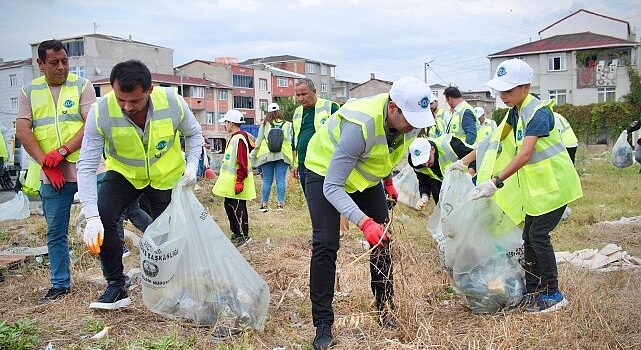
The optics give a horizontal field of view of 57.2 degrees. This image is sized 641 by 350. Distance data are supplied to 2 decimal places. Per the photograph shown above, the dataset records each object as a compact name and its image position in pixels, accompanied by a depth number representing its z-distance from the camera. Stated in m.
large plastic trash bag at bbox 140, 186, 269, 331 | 2.75
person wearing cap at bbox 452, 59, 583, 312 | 2.90
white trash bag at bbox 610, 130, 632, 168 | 9.72
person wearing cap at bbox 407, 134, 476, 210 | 4.57
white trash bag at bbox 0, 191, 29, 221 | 6.99
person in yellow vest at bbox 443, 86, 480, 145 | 5.35
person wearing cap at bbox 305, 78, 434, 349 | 2.39
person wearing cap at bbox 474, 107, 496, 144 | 6.22
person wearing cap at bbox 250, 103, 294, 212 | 7.21
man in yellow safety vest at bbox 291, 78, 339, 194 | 5.26
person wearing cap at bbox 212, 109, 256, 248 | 5.31
